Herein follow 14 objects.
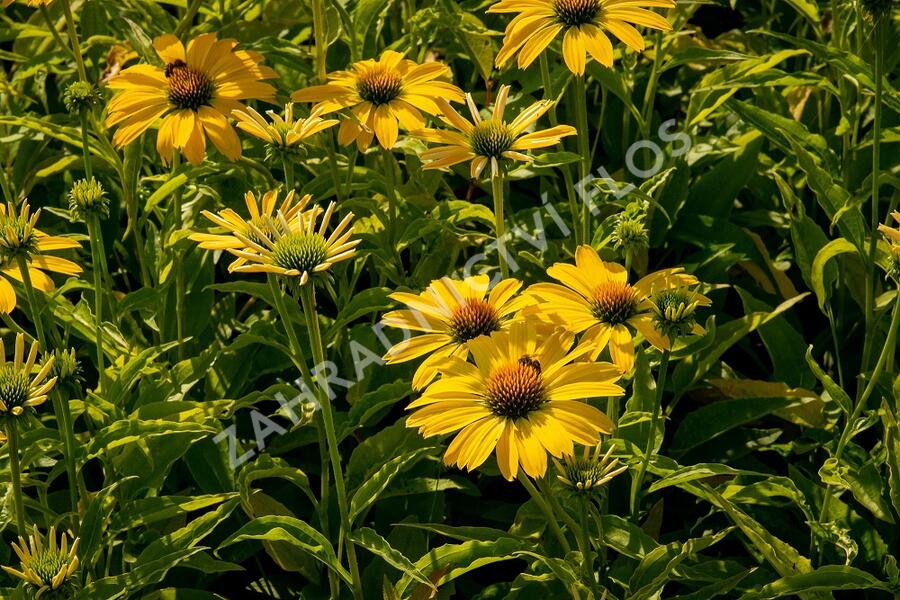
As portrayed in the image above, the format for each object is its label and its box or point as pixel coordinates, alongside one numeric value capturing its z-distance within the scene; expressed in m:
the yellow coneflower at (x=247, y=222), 0.93
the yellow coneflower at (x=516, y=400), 0.92
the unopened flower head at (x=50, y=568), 0.92
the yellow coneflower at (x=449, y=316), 0.98
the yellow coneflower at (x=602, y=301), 0.97
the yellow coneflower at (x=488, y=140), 1.01
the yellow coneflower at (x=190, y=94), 1.09
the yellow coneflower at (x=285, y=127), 1.02
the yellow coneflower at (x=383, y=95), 1.09
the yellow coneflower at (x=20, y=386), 0.93
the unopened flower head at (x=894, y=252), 0.93
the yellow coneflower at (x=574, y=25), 1.04
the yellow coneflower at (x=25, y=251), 0.97
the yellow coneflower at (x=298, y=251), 0.90
